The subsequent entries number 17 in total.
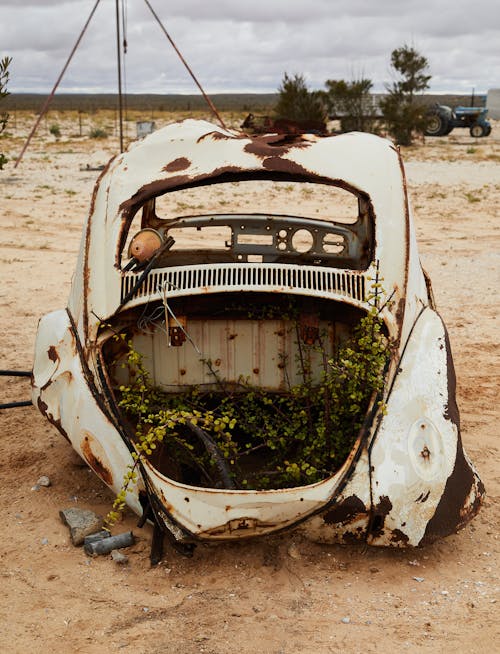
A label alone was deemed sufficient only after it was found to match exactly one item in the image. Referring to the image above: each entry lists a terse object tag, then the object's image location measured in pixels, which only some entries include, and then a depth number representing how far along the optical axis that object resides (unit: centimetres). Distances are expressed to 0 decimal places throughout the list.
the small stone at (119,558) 368
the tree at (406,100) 2609
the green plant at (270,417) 369
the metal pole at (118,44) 859
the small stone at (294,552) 370
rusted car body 344
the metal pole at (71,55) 1030
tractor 2991
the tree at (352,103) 2703
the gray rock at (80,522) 387
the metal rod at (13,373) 579
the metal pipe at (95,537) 383
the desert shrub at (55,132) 3120
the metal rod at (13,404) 532
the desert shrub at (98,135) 2947
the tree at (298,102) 2609
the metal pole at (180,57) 768
